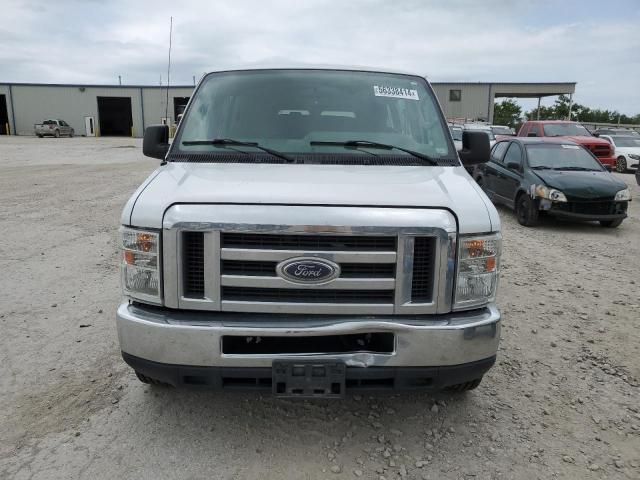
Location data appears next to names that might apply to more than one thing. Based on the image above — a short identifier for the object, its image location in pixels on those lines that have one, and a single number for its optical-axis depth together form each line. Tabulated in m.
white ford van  2.70
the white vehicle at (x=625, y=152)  20.11
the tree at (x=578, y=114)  58.31
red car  17.66
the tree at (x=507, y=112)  70.71
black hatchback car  9.32
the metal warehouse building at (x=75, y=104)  51.94
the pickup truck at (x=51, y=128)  45.97
